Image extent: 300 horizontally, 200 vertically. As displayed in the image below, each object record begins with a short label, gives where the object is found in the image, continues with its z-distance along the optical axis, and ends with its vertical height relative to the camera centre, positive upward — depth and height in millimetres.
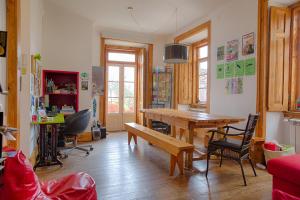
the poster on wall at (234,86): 4148 +224
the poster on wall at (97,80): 5918 +449
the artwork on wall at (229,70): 4363 +579
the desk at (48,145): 3381 -825
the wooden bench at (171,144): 2994 -746
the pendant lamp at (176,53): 4051 +857
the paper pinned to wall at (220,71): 4648 +578
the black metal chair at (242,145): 2879 -696
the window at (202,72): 6304 +745
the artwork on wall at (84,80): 5246 +399
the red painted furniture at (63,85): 5016 +263
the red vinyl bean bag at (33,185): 1094 -550
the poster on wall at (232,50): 4262 +974
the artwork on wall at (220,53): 4644 +995
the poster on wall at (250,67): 3865 +567
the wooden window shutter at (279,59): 3725 +684
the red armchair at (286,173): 2086 -794
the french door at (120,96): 6977 +3
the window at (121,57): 7005 +1342
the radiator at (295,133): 3574 -623
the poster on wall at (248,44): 3887 +1008
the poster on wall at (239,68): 4105 +584
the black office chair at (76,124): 4055 -569
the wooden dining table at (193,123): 3177 -418
